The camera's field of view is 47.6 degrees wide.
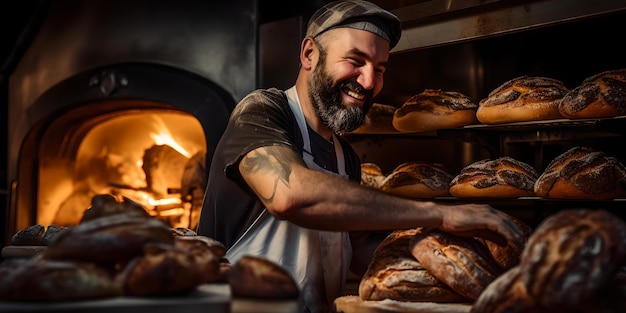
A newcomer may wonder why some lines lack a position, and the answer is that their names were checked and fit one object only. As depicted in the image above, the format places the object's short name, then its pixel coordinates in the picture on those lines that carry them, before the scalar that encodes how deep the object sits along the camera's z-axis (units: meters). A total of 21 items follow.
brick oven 3.44
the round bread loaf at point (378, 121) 3.28
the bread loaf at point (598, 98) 2.56
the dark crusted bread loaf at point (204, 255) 1.32
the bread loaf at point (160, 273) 1.23
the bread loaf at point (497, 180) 2.86
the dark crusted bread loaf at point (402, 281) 1.87
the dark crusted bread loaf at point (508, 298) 1.26
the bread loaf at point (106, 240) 1.29
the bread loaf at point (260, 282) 1.29
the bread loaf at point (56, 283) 1.19
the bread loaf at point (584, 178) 2.62
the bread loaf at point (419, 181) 3.11
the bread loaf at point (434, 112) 3.03
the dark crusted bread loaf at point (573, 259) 1.19
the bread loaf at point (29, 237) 2.30
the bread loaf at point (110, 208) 1.45
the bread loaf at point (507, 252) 1.75
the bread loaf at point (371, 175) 3.23
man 1.89
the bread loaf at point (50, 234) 2.28
